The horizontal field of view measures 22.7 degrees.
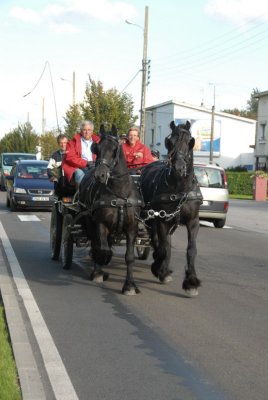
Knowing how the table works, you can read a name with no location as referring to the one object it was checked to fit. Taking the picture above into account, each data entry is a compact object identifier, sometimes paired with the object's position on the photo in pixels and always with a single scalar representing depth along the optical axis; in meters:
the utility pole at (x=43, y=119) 76.78
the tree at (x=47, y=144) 59.19
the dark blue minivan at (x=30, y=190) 23.08
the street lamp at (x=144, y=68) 36.94
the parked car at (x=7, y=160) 40.09
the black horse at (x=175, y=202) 7.99
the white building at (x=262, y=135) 57.47
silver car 19.42
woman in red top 10.18
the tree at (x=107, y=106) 43.25
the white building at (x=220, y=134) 71.06
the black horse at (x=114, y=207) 8.30
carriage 8.08
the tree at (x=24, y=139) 79.38
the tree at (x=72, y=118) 46.69
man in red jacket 10.23
